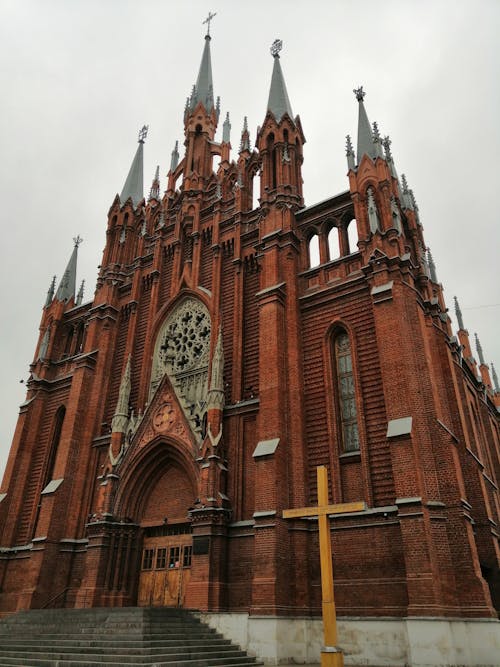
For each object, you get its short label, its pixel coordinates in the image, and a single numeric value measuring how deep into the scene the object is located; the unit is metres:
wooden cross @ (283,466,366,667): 10.36
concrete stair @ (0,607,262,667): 13.04
